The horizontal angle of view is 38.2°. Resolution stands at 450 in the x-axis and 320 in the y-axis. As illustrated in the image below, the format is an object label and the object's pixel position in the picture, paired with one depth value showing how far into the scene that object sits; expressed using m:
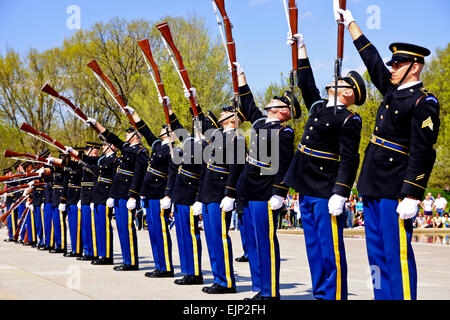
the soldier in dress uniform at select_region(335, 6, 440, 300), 4.71
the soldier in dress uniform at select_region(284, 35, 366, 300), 5.60
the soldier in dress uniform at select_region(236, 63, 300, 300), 6.47
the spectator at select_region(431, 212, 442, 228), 23.11
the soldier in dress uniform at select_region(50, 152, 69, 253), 13.47
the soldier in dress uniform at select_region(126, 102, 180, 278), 9.18
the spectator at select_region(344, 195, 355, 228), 23.28
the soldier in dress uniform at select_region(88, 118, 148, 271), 9.87
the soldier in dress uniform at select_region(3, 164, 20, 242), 18.40
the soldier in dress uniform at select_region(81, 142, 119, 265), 10.84
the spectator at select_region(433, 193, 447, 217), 23.52
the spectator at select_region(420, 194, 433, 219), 23.50
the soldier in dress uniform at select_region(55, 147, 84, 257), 12.49
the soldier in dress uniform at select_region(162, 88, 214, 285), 8.44
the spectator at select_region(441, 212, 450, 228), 23.03
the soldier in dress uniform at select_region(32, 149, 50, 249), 15.45
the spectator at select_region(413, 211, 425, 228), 23.75
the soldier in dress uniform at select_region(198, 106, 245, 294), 7.32
